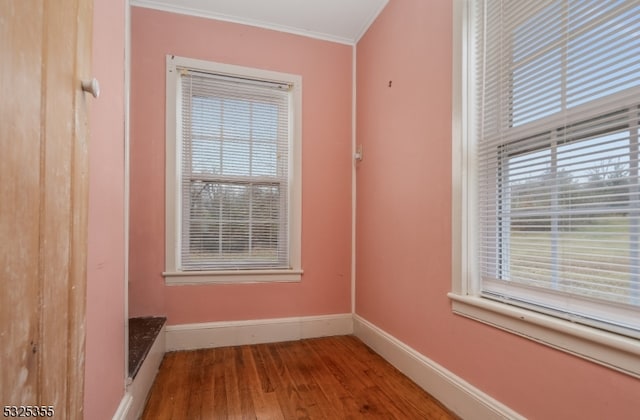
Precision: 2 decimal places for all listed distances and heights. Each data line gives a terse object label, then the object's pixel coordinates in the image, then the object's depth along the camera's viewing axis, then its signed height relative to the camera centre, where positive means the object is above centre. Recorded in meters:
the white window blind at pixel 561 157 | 1.01 +0.21
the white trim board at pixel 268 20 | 2.37 +1.57
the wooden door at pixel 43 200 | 0.53 +0.02
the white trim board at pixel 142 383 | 1.42 -0.93
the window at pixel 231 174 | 2.42 +0.30
